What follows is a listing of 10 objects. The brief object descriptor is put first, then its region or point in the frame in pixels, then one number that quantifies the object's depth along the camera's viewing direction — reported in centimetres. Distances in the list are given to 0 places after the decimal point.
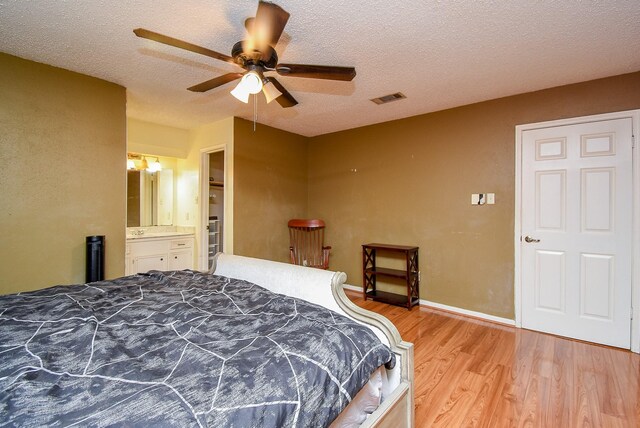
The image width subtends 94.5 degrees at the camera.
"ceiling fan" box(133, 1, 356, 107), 151
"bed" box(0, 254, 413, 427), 78
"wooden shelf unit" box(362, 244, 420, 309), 360
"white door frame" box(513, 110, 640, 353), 253
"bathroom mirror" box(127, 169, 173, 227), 432
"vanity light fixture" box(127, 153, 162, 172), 432
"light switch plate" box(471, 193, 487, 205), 331
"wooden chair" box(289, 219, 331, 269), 444
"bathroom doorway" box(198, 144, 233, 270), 385
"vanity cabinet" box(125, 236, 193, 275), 374
